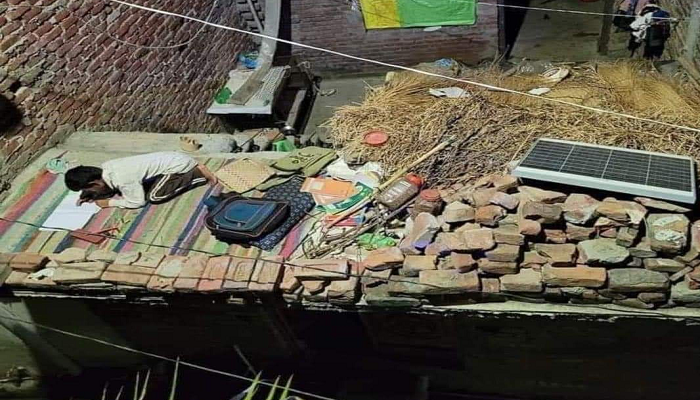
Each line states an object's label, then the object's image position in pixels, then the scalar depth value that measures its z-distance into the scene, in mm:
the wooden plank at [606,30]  10914
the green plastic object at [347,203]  5910
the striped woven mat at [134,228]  5793
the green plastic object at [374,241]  5402
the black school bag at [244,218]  5613
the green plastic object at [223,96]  10102
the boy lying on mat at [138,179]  6254
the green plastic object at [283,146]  7930
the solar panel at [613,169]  4566
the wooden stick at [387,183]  5810
